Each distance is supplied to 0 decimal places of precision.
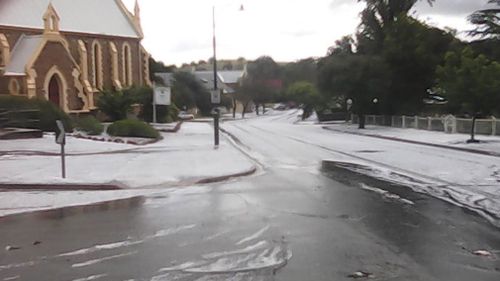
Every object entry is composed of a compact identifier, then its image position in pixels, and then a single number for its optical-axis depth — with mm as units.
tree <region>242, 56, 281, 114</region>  123125
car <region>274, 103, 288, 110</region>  151750
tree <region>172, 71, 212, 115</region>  100494
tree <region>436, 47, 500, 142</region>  30938
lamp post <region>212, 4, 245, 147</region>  29031
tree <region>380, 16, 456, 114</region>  52438
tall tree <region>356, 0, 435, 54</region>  58375
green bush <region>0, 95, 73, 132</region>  32688
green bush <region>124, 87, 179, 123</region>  50438
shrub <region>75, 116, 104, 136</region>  35819
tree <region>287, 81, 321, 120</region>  88250
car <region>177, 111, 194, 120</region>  85562
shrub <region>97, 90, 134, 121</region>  45625
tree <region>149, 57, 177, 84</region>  90812
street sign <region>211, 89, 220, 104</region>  29281
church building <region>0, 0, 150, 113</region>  42875
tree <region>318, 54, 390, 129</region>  52938
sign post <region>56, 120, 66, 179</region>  15758
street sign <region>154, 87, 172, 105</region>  50762
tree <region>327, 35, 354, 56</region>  59594
